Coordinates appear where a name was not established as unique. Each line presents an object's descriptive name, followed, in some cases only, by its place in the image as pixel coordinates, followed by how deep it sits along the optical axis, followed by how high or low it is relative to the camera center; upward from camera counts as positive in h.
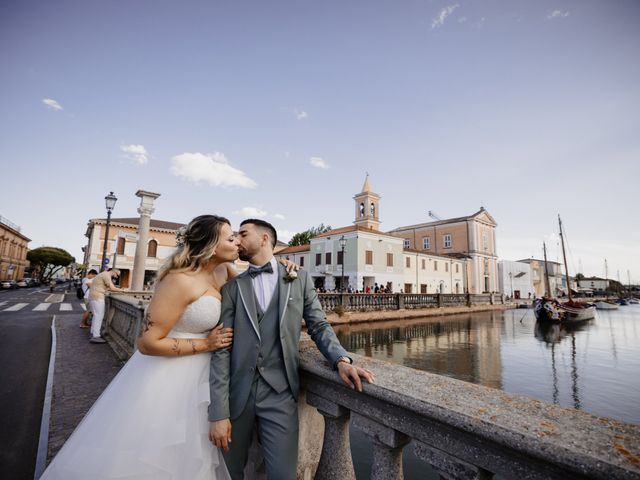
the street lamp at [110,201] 11.66 +3.21
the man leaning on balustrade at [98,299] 6.96 -0.37
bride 1.59 -0.67
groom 1.65 -0.45
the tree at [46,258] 55.41 +4.61
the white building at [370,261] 30.30 +3.14
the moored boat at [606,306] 45.69 -1.92
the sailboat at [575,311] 27.53 -1.63
